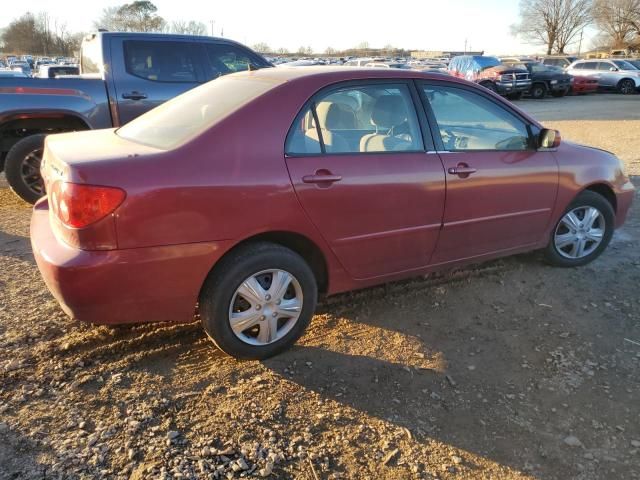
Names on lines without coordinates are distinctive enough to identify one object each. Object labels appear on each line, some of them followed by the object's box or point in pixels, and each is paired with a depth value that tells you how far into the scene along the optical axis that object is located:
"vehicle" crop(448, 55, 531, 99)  23.30
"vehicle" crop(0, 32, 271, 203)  5.82
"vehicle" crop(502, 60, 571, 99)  24.78
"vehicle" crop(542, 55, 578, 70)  34.25
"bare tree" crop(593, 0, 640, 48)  63.95
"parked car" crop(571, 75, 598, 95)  27.33
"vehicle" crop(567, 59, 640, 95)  27.42
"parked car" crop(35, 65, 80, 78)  12.24
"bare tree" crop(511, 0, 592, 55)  70.06
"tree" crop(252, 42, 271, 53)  94.56
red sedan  2.64
